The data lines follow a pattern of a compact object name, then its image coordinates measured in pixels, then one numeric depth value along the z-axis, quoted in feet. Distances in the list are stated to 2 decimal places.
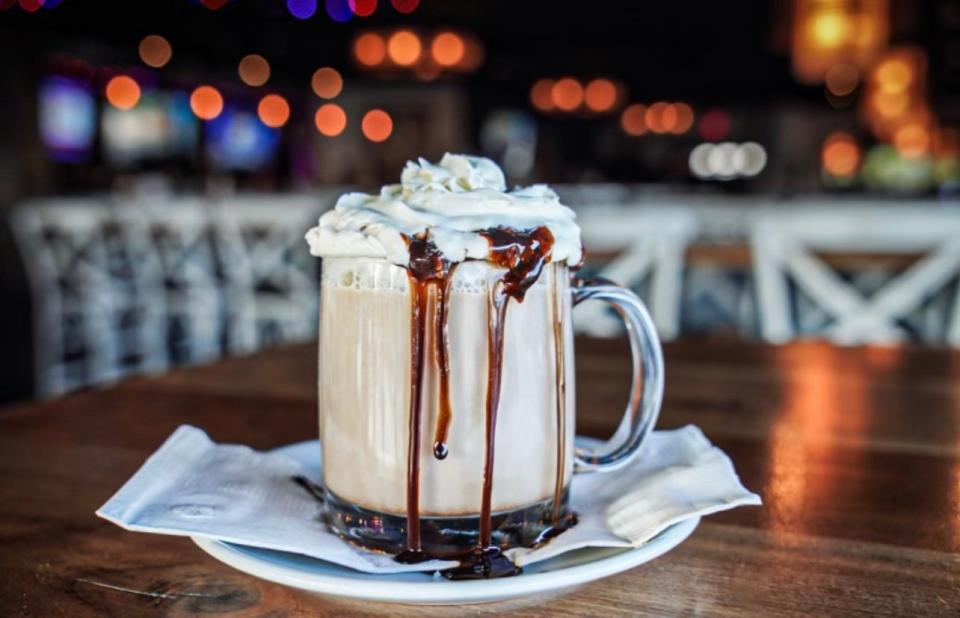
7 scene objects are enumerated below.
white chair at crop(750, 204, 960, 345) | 6.50
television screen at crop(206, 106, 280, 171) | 37.01
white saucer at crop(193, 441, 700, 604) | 1.33
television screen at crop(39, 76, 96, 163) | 27.63
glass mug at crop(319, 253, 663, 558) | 1.58
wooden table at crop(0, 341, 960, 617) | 1.45
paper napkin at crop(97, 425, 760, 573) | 1.50
